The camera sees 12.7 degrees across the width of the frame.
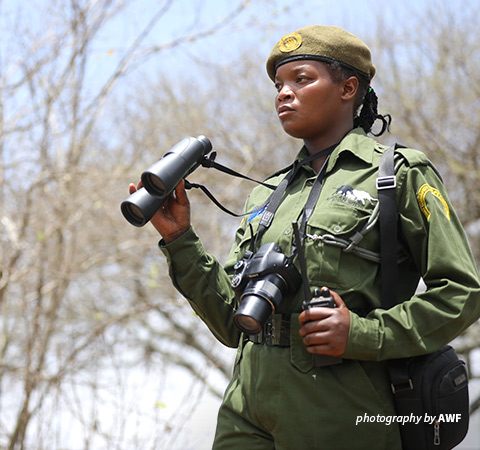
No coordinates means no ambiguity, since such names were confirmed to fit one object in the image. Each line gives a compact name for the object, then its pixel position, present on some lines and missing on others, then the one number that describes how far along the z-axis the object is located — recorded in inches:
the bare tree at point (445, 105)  579.9
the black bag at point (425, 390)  160.1
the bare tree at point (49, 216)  301.4
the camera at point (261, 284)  160.3
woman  160.1
